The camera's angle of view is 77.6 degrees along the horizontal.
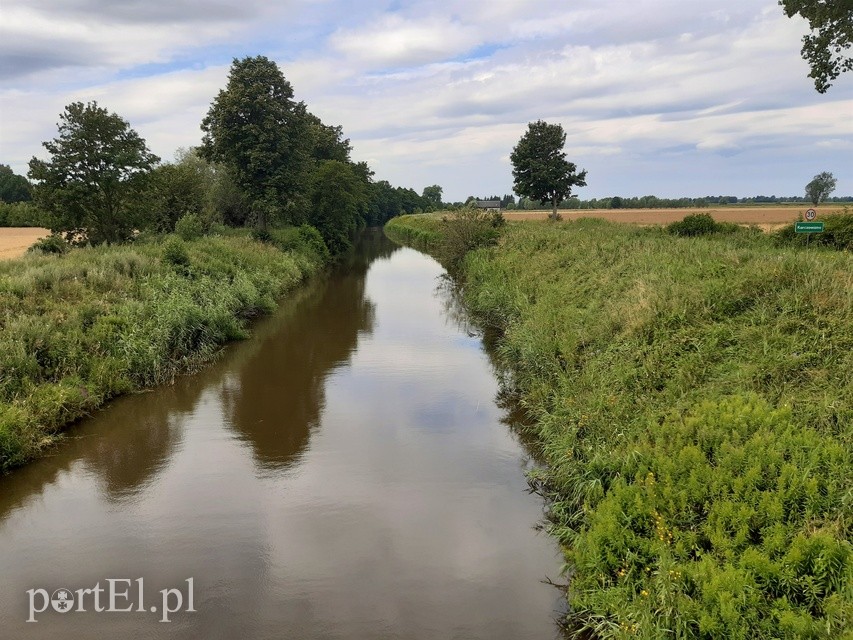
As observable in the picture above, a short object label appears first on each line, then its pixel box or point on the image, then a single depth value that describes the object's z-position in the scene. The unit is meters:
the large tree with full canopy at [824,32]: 20.47
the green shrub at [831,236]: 17.08
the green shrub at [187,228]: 26.48
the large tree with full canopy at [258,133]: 31.39
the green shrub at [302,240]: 35.34
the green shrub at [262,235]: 33.67
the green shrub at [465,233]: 33.22
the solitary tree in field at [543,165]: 51.78
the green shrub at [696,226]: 25.12
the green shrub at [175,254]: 20.77
